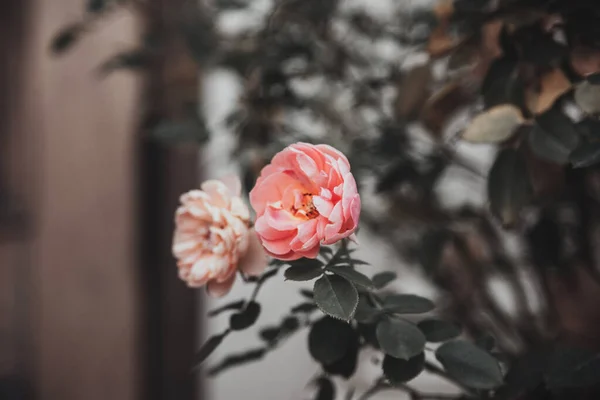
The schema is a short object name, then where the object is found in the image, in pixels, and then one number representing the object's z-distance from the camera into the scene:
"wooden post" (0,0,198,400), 1.27
